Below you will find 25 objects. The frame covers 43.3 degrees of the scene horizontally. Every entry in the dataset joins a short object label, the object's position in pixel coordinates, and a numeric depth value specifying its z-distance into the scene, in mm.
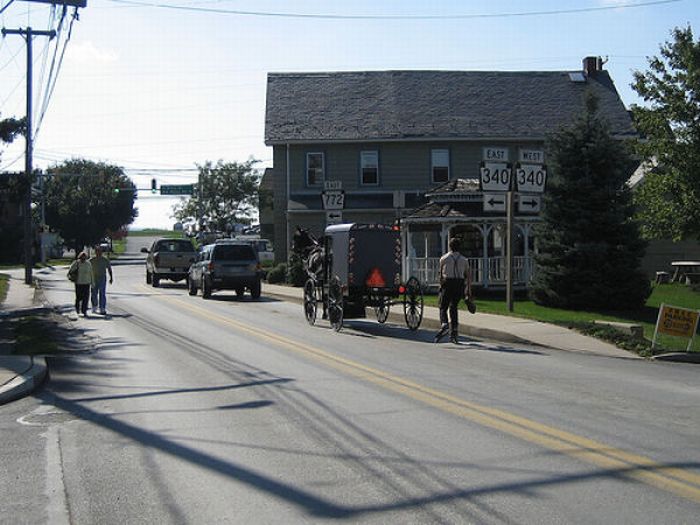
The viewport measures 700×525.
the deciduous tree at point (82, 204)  83750
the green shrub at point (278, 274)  37656
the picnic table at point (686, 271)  31062
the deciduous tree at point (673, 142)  21266
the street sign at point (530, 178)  19922
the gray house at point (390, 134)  38531
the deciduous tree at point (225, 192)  72188
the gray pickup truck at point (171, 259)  37469
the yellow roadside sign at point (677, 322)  15609
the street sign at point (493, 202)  20109
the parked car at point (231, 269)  29359
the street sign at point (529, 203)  20281
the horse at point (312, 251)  19703
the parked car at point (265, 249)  56094
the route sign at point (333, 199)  23734
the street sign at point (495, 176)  19484
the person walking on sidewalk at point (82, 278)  22578
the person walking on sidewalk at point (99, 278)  23136
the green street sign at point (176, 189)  64312
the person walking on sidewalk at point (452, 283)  16016
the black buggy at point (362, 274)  18359
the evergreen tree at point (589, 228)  23281
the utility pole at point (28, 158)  36719
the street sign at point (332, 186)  23953
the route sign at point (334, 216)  23984
